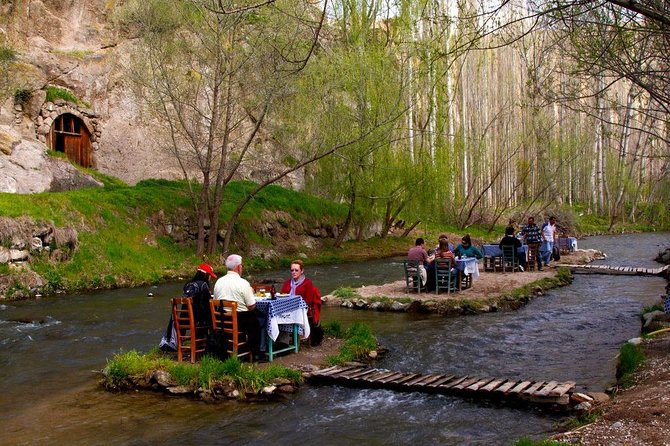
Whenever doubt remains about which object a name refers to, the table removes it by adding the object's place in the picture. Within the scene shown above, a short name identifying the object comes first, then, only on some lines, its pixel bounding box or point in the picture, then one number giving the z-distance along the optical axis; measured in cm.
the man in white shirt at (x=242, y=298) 904
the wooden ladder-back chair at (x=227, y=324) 885
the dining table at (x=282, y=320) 921
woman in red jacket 1033
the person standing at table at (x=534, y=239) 2031
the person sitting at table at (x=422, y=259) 1569
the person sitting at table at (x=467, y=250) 1720
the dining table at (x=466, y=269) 1588
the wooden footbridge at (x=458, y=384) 740
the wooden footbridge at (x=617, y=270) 1998
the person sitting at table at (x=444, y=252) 1566
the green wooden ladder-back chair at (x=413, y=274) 1570
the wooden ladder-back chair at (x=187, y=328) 905
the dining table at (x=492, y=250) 1953
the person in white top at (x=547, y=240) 2166
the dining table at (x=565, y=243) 2658
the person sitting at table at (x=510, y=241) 1911
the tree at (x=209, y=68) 2166
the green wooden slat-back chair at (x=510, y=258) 1930
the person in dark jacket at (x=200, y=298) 923
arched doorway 3025
